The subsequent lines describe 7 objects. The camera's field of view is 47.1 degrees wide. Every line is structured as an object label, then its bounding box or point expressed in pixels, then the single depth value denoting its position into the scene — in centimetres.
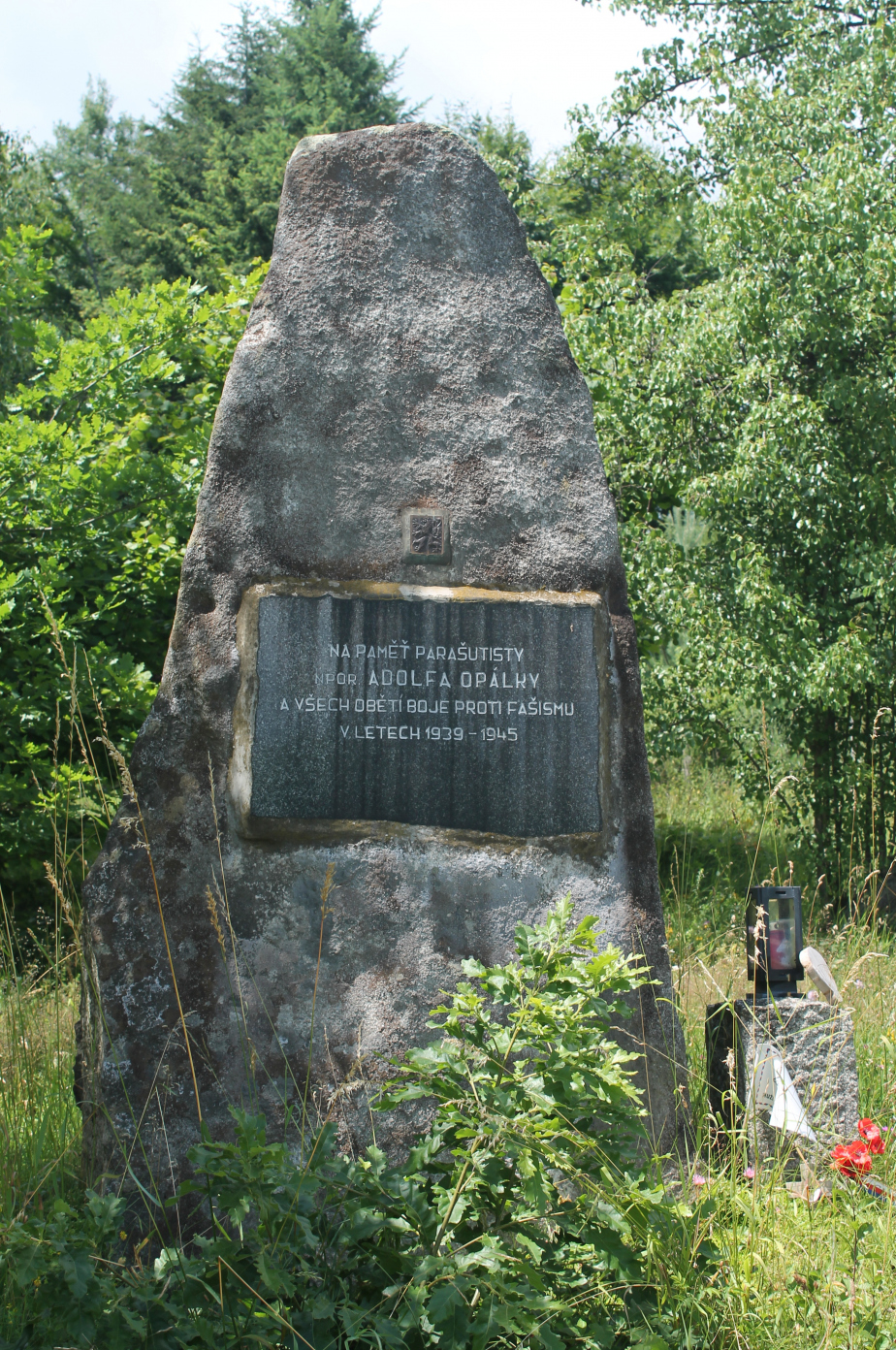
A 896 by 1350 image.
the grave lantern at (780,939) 288
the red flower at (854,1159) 222
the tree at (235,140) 1447
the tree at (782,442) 490
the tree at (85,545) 445
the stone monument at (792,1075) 267
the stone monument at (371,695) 254
